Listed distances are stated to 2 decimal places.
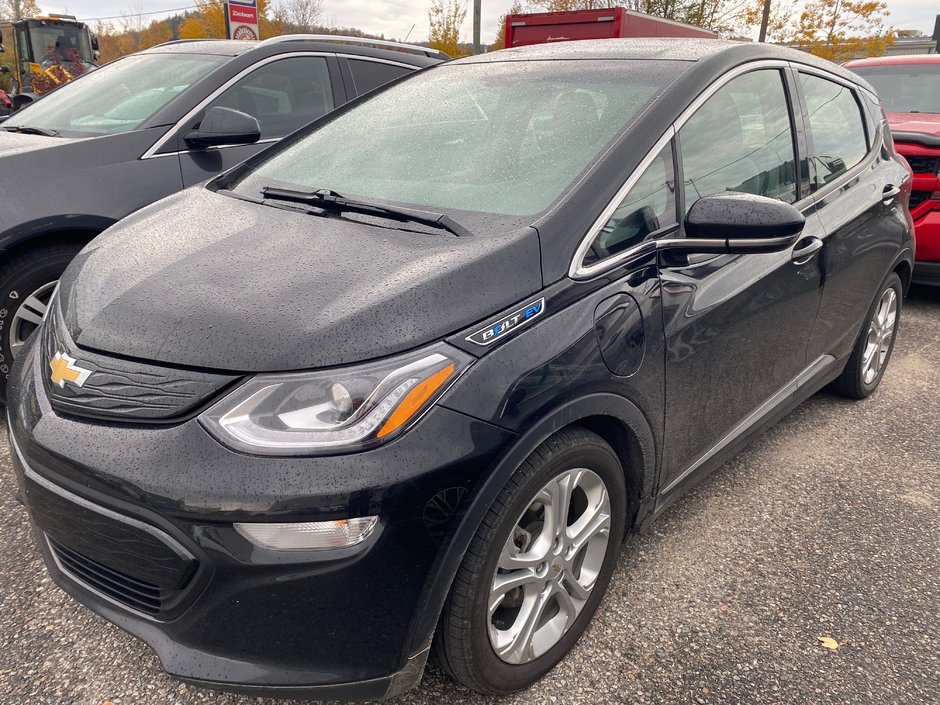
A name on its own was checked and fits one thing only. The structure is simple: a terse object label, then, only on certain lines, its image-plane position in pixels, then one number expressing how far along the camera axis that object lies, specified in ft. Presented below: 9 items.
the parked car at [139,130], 10.64
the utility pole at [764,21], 71.41
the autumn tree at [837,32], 74.64
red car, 17.62
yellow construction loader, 73.51
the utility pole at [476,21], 59.19
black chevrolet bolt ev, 5.10
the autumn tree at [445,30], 82.48
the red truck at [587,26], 35.78
